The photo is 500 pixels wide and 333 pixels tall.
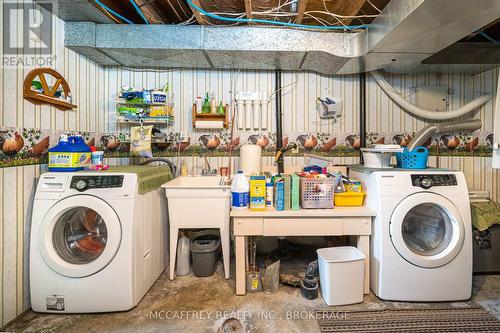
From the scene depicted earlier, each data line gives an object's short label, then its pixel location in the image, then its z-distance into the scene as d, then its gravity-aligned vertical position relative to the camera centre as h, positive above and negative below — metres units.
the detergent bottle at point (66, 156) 1.69 +0.06
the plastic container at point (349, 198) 1.94 -0.28
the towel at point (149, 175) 1.74 -0.09
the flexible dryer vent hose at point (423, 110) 2.57 +0.65
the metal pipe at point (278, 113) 2.61 +0.57
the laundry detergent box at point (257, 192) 1.86 -0.22
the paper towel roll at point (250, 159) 2.36 +0.06
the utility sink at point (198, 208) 1.98 -0.37
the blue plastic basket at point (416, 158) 1.98 +0.05
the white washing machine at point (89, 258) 1.58 -0.58
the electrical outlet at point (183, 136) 2.59 +0.31
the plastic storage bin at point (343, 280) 1.67 -0.84
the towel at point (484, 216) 1.95 -0.44
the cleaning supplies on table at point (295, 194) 1.85 -0.23
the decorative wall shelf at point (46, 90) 1.67 +0.57
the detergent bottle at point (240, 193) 1.87 -0.23
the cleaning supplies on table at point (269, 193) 1.94 -0.23
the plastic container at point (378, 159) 2.07 +0.05
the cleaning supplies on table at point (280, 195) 1.84 -0.24
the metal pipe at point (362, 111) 2.65 +0.61
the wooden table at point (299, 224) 1.78 -0.46
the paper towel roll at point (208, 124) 2.48 +0.43
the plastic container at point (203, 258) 2.09 -0.84
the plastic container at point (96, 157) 1.89 +0.06
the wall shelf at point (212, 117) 2.49 +0.51
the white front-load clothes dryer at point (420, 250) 1.72 -0.59
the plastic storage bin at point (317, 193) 1.86 -0.23
